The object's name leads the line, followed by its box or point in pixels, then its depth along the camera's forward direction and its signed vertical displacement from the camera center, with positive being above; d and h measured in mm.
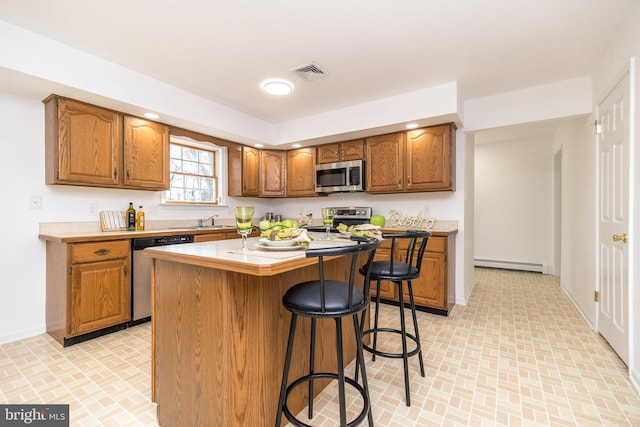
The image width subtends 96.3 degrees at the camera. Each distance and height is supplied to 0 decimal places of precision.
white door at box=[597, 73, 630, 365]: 2021 -37
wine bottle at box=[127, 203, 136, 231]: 3154 -49
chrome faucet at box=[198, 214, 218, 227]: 3953 -86
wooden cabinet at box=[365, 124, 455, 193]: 3301 +640
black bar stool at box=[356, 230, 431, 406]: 1662 -374
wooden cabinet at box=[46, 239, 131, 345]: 2377 -648
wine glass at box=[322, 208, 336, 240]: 2053 -23
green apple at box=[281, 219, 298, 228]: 1699 -67
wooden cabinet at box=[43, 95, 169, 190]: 2494 +636
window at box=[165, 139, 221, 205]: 3795 +555
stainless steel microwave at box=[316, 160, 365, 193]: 3891 +513
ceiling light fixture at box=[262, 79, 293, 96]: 2938 +1321
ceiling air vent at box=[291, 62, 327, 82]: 2649 +1359
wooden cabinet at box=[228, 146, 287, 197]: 4230 +622
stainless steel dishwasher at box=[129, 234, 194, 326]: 2760 -667
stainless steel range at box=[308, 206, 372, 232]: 4090 -46
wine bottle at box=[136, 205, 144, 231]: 3223 -84
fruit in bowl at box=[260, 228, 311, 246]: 1458 -120
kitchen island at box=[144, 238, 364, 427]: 1217 -568
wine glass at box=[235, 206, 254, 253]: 1407 -29
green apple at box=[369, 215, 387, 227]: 3855 -105
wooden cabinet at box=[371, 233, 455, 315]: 3094 -730
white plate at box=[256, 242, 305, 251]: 1388 -170
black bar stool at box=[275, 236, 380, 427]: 1119 -387
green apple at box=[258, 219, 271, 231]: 1643 -69
